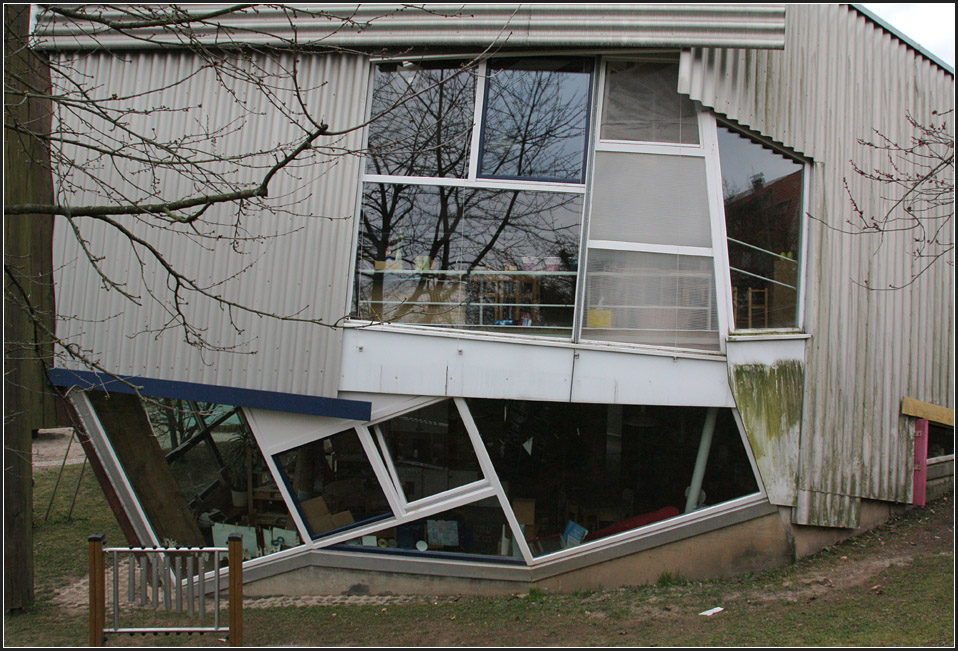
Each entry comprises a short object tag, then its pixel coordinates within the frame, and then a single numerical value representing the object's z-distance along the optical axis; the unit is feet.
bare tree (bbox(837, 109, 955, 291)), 28.19
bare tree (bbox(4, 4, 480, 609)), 26.43
